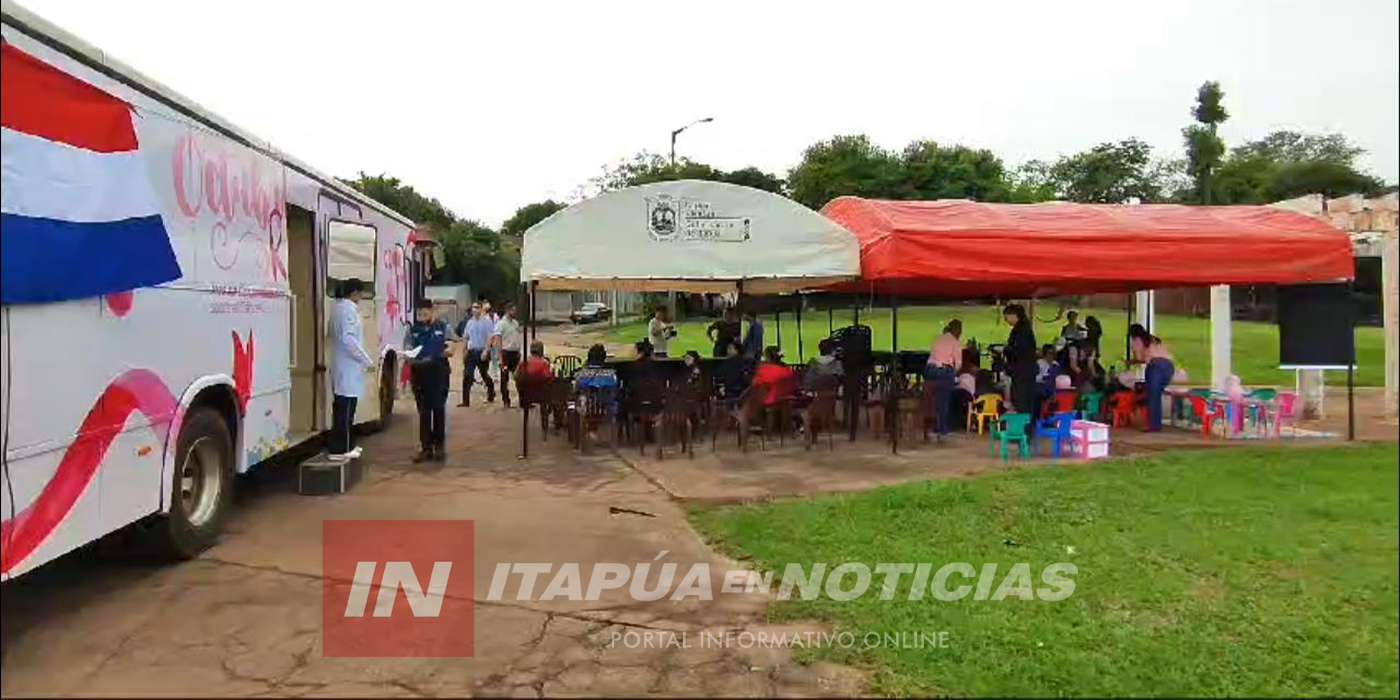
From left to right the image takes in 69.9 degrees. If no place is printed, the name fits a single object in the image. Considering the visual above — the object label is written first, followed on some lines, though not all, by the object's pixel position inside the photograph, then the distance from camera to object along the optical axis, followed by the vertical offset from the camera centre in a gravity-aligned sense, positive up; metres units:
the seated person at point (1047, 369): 11.72 -0.38
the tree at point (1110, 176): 64.44 +10.57
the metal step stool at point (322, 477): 8.36 -1.10
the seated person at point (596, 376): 11.40 -0.38
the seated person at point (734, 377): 12.22 -0.44
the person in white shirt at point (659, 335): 16.30 +0.12
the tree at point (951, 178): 55.62 +9.05
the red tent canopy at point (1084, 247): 10.08 +0.93
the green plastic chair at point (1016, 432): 10.09 -0.96
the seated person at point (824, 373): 10.79 -0.38
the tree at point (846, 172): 56.19 +9.60
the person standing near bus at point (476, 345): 15.80 -0.01
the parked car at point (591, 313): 58.09 +1.78
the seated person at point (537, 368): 11.03 -0.27
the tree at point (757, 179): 61.61 +10.13
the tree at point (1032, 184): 57.84 +10.19
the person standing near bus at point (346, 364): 8.72 -0.16
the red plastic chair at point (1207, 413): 11.38 -0.89
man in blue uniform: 10.09 -0.30
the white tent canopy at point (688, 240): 10.37 +1.07
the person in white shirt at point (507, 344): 15.84 +0.00
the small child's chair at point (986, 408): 11.68 -0.83
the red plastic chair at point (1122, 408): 12.30 -0.88
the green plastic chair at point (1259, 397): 11.10 -0.70
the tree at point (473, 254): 51.22 +4.67
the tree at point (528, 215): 71.94 +9.37
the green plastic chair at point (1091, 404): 12.23 -0.83
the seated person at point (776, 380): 10.98 -0.43
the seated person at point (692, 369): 11.00 -0.33
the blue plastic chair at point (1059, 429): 10.38 -0.96
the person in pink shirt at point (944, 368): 11.42 -0.34
